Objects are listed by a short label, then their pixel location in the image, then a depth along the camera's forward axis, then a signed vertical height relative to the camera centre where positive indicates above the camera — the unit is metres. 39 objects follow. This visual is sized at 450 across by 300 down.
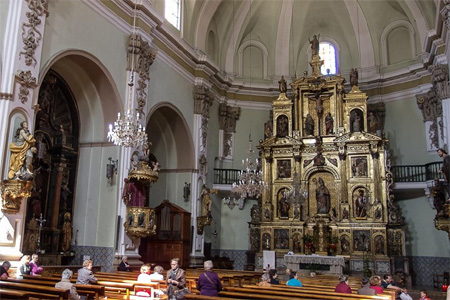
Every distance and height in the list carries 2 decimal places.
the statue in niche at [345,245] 19.53 +0.04
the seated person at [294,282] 9.60 -0.77
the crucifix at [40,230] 13.20 +0.28
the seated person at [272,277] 10.30 -0.74
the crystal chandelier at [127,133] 11.89 +2.81
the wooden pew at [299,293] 7.27 -0.79
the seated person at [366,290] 7.91 -0.75
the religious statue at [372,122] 20.86 +5.60
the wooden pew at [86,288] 7.76 -0.80
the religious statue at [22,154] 10.45 +1.95
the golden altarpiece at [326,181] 19.33 +2.85
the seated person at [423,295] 8.86 -0.90
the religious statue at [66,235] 14.50 +0.16
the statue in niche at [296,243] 20.07 +0.08
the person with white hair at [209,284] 7.27 -0.64
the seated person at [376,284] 8.44 -0.69
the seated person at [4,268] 8.84 -0.56
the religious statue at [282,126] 22.09 +5.66
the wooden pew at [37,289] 6.82 -0.75
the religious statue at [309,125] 21.53 +5.58
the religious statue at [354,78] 21.23 +7.72
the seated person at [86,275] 8.52 -0.64
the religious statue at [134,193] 14.59 +1.55
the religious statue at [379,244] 19.02 +0.11
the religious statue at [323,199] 20.30 +2.04
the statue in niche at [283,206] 20.66 +1.73
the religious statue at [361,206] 19.56 +1.70
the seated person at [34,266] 10.39 -0.60
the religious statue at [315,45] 21.98 +9.49
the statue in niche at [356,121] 20.75 +5.65
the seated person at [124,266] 13.04 -0.69
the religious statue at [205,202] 19.64 +1.74
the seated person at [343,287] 8.30 -0.75
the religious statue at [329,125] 21.30 +5.53
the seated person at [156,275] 9.61 -0.69
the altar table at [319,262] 18.17 -0.66
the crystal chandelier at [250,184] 16.61 +2.18
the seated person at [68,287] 7.22 -0.73
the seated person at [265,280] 9.30 -0.72
